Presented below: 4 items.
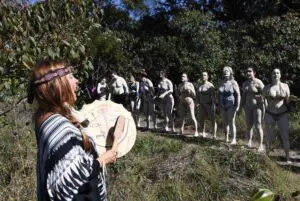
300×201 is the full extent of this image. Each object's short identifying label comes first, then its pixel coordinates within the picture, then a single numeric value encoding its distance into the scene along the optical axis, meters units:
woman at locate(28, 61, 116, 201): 1.26
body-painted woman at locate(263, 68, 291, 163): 5.25
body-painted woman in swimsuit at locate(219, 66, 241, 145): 6.26
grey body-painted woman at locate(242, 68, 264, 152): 5.86
